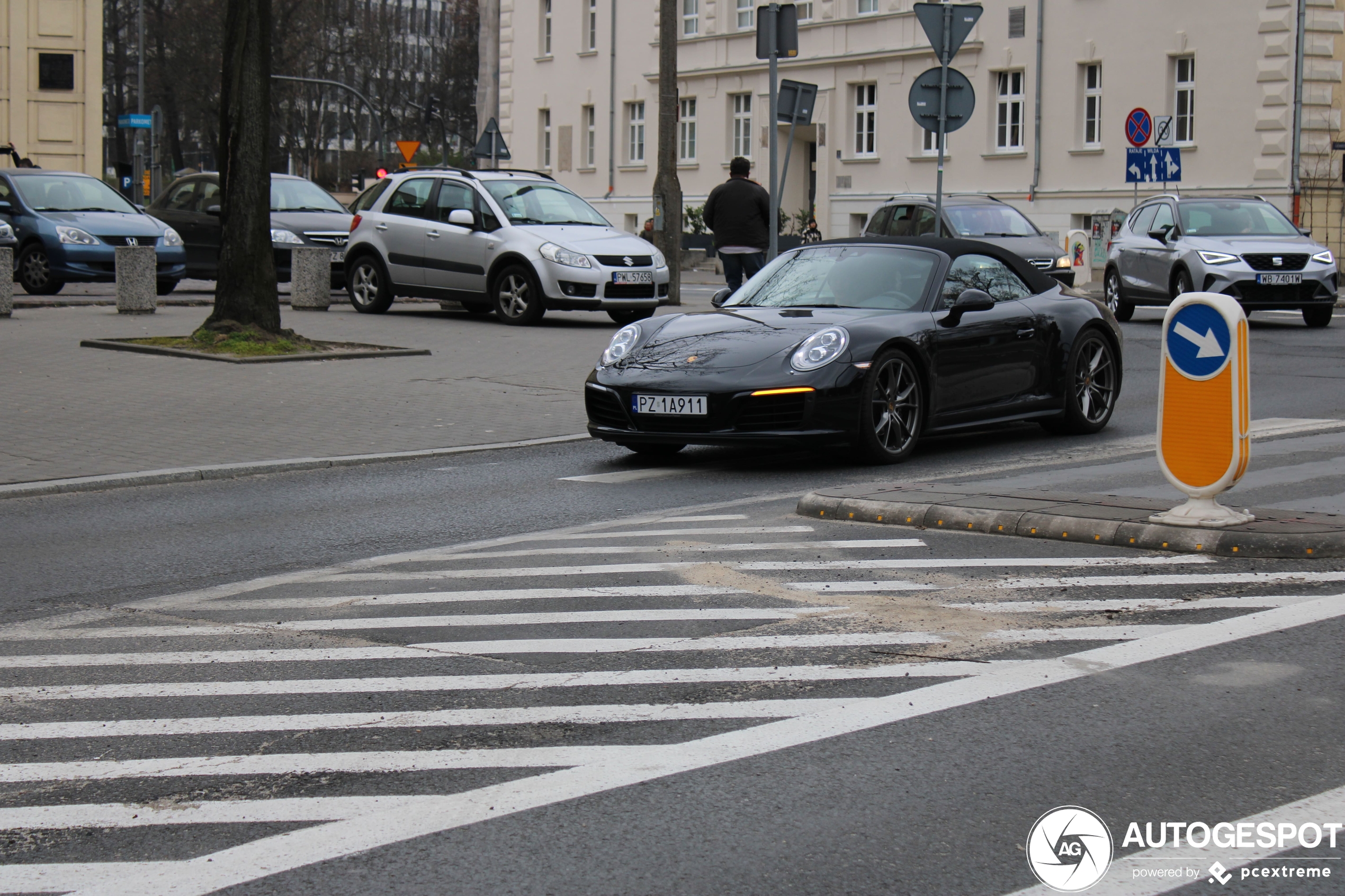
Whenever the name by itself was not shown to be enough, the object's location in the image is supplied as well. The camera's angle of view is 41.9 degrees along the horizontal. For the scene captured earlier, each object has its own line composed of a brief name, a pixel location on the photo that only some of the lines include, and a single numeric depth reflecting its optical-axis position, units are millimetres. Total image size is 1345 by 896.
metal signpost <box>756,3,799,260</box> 18156
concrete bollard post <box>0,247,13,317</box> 19859
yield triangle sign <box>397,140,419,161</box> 38531
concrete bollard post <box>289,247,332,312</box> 22641
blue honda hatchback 23812
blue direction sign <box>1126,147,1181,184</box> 28594
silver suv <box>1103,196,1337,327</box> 22562
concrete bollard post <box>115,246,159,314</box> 20875
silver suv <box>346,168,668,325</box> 21000
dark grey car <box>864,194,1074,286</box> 24453
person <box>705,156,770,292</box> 22141
